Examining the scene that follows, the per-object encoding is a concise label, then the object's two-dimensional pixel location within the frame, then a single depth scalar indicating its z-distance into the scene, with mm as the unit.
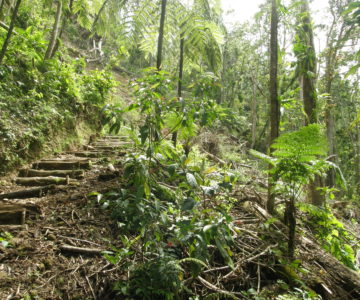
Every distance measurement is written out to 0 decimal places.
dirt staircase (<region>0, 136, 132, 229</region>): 2482
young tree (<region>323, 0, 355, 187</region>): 10047
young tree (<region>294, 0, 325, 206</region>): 3703
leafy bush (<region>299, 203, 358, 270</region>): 2924
